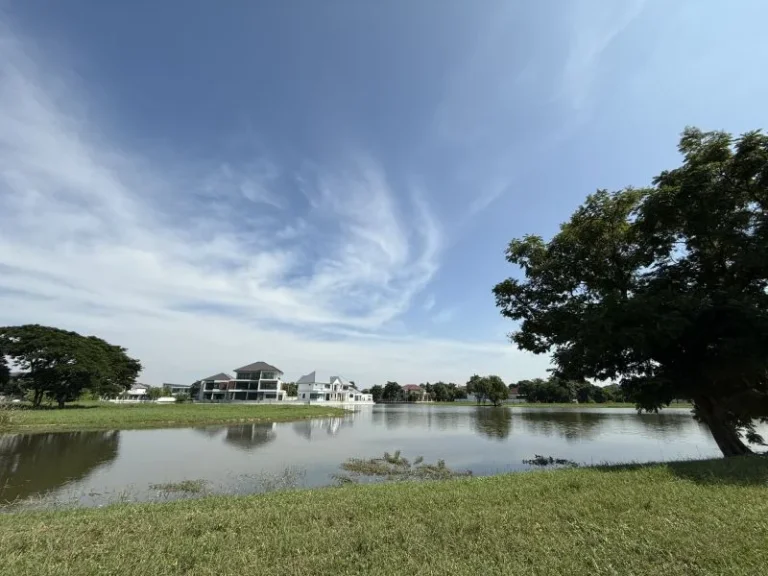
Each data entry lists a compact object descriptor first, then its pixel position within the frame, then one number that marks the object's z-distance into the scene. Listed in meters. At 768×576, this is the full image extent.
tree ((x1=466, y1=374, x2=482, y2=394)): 98.45
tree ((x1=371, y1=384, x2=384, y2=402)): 126.38
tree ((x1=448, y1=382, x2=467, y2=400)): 126.94
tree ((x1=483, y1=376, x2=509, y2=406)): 85.25
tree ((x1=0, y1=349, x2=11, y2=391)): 40.78
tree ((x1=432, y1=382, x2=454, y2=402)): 124.38
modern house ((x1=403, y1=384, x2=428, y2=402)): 128.75
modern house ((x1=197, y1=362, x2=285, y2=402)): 83.94
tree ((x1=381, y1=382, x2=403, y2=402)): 123.75
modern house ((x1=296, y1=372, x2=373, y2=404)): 90.79
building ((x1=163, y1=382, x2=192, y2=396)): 127.94
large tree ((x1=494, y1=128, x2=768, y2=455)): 10.77
